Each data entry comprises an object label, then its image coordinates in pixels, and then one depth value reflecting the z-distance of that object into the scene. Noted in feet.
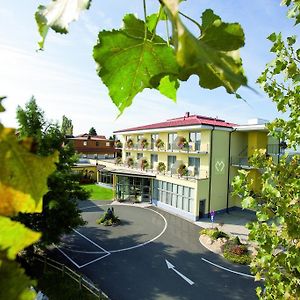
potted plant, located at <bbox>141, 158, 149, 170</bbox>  83.51
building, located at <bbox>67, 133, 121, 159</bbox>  132.05
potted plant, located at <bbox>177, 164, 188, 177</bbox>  67.92
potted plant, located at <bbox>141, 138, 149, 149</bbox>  85.20
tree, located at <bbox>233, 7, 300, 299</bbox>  12.87
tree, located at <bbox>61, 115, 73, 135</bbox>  175.32
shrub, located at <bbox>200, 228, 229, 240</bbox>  50.21
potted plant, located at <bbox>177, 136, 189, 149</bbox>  68.67
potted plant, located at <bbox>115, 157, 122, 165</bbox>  101.19
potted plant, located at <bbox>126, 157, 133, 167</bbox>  91.97
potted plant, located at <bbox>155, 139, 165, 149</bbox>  78.15
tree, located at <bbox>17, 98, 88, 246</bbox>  38.86
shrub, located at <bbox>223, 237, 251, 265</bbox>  42.70
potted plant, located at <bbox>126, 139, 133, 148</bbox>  94.32
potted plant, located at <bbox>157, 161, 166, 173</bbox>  76.43
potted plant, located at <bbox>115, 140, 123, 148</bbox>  105.40
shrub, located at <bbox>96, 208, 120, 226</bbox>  60.59
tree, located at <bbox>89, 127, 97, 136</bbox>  233.49
